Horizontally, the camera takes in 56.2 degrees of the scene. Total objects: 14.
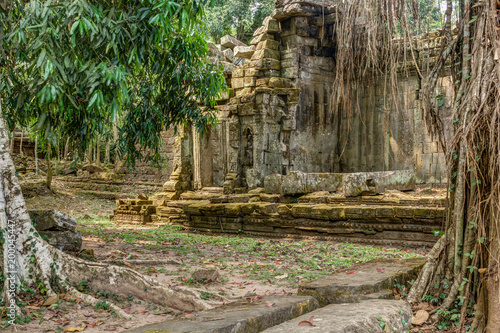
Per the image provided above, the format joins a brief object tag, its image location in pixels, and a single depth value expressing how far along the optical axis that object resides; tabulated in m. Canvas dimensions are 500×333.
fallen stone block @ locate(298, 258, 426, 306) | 4.12
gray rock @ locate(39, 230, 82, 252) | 6.14
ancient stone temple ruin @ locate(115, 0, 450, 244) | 10.88
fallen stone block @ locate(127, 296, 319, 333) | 3.09
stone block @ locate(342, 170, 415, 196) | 9.56
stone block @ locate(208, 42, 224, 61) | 15.00
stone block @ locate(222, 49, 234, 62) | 15.45
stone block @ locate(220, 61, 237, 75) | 14.23
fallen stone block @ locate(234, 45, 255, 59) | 14.25
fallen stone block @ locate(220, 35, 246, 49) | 16.53
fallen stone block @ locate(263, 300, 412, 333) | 3.20
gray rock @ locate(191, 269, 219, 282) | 5.65
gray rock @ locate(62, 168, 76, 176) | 23.75
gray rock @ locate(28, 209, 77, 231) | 6.18
